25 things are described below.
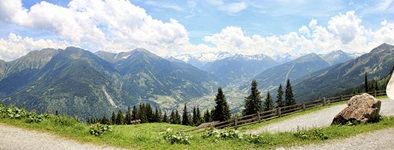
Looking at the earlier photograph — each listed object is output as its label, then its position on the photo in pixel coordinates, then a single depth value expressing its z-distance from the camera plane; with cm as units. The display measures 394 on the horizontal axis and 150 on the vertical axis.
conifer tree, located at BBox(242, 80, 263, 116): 7631
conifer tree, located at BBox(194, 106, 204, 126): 11651
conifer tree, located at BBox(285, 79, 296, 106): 9444
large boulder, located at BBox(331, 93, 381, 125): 2300
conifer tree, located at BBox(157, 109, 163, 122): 11879
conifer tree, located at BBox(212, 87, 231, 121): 7762
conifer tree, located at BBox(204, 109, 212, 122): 11036
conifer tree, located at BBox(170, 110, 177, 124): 13000
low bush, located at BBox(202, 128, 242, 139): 1842
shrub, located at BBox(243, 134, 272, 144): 1769
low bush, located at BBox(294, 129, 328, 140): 1865
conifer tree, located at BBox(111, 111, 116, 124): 13148
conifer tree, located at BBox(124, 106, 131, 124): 12590
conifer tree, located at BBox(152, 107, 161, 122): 11812
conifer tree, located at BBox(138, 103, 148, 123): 11532
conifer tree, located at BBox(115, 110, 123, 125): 12446
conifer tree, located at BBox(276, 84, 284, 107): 9488
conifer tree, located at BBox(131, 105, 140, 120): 12505
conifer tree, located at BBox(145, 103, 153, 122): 11850
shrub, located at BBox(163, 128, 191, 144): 1743
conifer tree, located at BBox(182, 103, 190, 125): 11758
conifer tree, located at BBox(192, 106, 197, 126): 11711
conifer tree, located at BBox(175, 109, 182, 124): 12756
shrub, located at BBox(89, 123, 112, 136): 1825
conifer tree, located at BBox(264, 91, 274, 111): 8706
